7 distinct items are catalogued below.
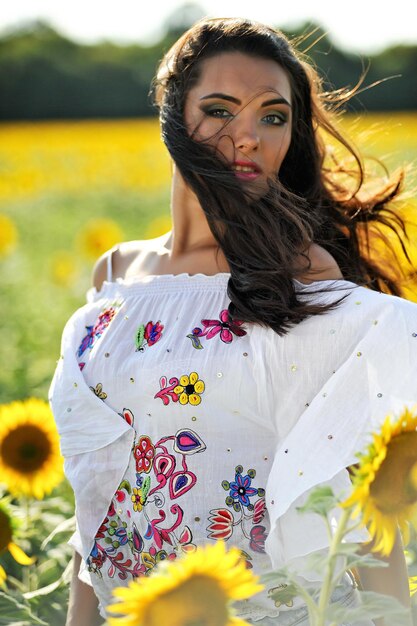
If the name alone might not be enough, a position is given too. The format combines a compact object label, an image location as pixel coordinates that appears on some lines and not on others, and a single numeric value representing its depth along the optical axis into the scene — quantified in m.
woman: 1.67
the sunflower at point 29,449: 2.39
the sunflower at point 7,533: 2.04
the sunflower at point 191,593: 1.04
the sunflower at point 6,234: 5.54
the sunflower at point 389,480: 1.14
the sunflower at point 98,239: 5.21
